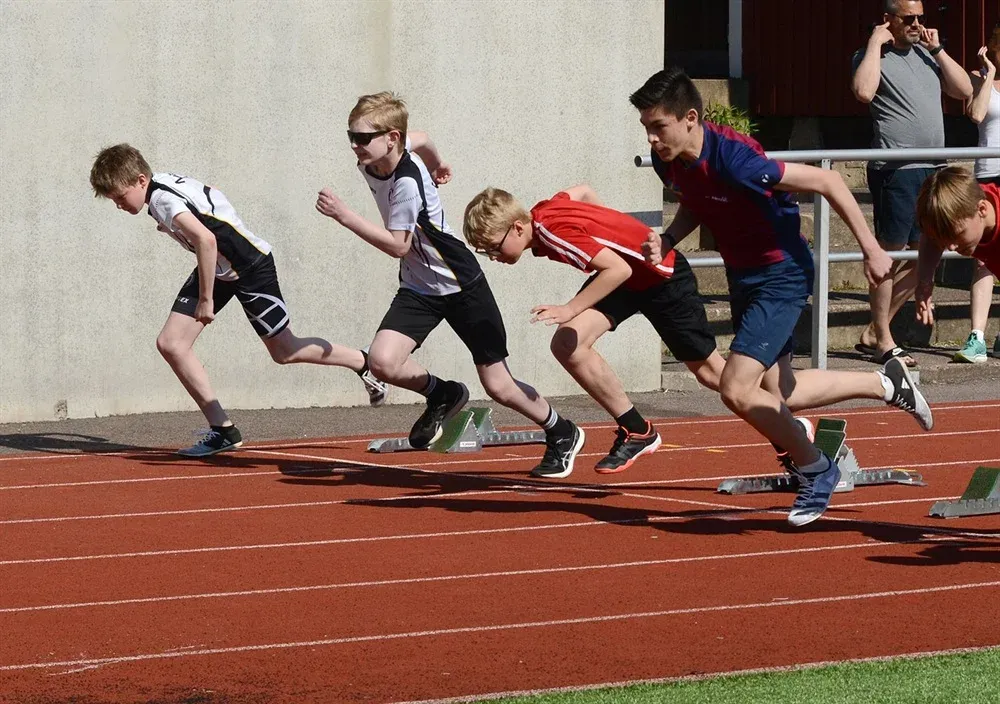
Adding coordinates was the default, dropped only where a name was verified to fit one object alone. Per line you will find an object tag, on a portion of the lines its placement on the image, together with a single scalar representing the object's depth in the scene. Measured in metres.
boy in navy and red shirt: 14.24
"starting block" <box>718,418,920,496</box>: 16.44
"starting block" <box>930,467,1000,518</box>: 14.88
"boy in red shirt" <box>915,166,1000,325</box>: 12.84
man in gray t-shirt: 24.48
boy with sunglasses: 17.31
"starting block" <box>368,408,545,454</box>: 19.37
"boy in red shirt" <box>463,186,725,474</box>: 16.36
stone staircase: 26.42
